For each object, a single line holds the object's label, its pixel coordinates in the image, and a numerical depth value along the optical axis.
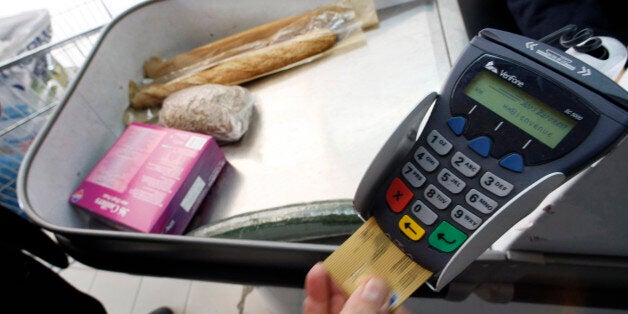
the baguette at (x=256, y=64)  0.81
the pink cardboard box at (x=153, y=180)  0.59
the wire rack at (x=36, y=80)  0.84
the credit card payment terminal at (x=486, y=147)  0.28
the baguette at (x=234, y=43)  0.85
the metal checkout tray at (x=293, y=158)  0.39
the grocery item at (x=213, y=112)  0.71
